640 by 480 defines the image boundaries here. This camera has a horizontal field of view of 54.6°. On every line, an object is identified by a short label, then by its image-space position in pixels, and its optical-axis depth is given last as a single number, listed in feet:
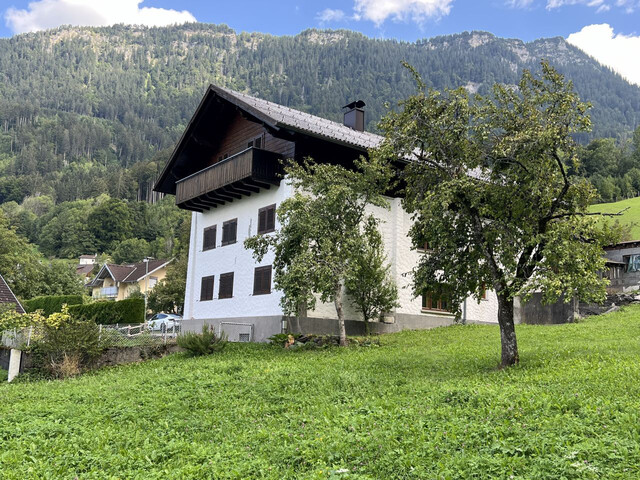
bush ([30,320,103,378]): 72.18
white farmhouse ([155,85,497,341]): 86.43
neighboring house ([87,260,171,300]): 251.15
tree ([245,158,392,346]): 69.46
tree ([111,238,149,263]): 341.62
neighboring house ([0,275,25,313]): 120.47
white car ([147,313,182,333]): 88.02
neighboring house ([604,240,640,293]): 113.09
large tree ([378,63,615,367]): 49.90
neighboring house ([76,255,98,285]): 323.14
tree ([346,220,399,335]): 83.41
